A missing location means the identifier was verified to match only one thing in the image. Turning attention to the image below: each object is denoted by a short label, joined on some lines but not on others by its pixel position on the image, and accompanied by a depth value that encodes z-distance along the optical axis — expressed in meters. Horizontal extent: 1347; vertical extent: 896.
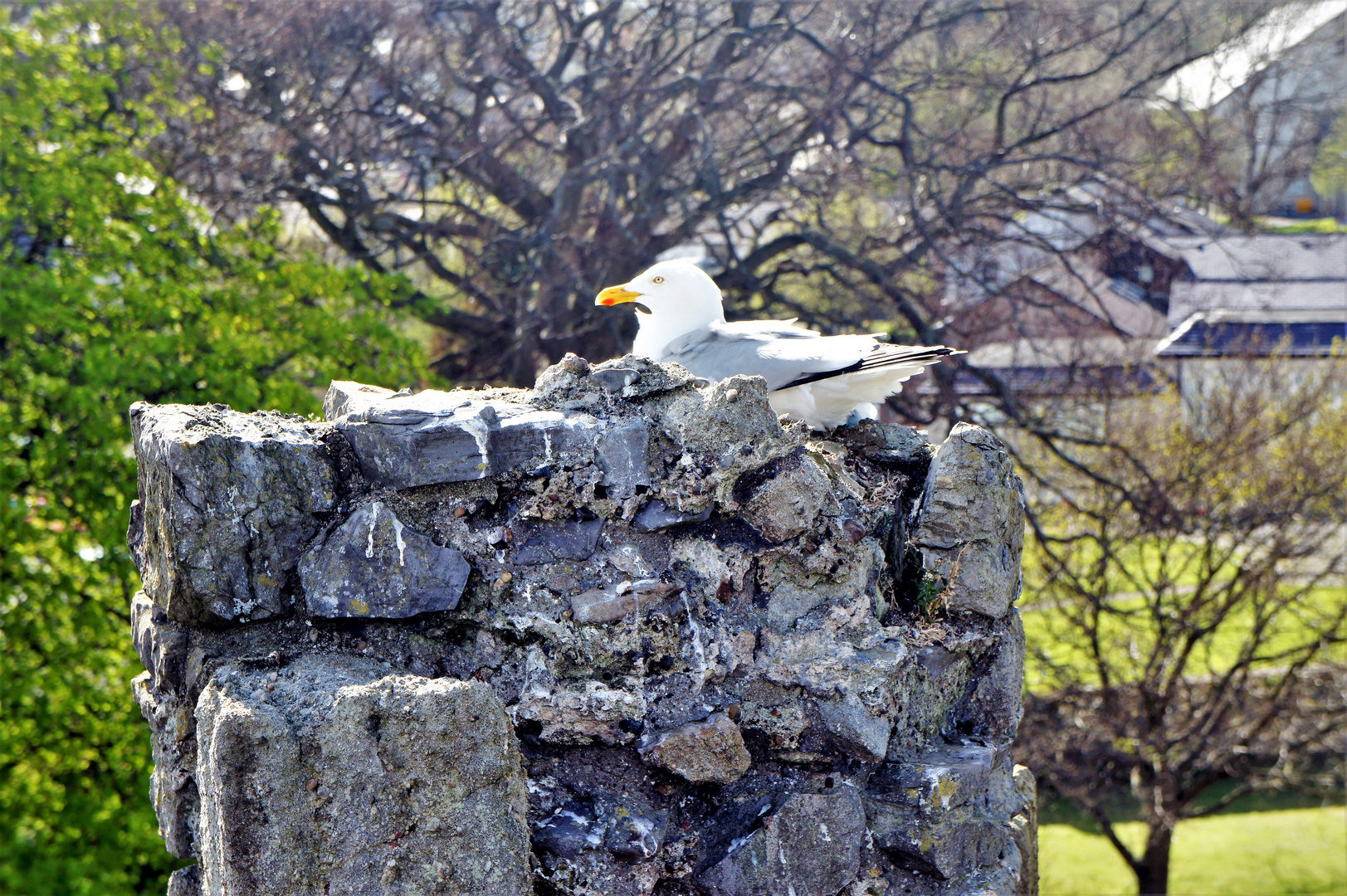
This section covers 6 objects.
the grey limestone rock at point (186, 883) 5.05
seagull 5.91
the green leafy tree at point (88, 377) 11.23
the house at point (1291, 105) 17.47
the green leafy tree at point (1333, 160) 22.00
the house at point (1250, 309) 19.20
